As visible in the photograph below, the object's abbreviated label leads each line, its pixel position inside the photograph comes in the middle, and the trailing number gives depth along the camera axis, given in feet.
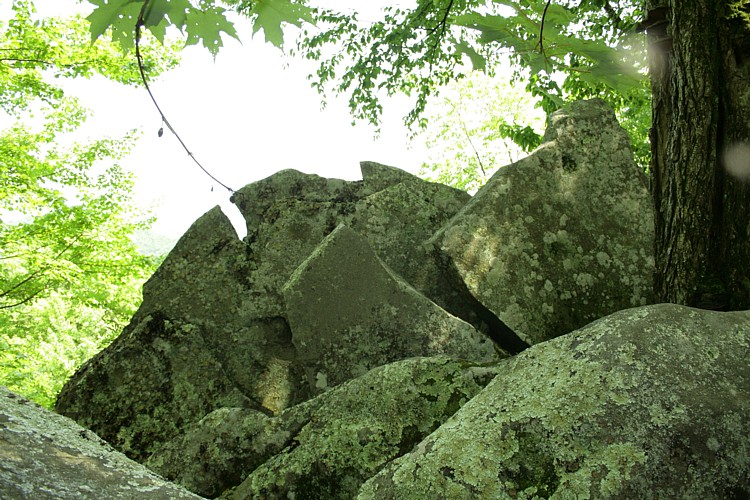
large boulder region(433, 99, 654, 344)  17.17
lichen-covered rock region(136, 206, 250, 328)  18.56
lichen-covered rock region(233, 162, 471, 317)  19.07
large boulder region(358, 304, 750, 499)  7.38
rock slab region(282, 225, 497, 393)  15.88
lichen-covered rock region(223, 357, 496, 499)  11.25
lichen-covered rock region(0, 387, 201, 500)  4.39
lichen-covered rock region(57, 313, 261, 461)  16.43
